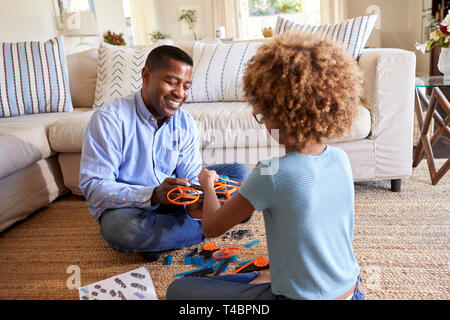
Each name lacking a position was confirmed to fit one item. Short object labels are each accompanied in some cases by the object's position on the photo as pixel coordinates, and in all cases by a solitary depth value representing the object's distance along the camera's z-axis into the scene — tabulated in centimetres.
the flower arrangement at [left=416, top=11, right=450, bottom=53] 219
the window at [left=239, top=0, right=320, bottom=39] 680
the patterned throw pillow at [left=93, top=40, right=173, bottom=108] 260
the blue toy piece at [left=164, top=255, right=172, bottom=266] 152
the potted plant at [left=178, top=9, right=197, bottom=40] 731
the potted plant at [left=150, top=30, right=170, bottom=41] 681
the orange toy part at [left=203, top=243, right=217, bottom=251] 160
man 146
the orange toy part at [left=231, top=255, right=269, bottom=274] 140
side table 212
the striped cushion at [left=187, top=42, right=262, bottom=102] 250
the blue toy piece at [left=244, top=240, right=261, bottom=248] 162
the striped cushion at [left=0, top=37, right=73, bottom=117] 255
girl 81
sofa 197
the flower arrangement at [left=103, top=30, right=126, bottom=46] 546
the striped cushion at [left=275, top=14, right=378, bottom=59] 229
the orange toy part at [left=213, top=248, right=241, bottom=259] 153
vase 228
